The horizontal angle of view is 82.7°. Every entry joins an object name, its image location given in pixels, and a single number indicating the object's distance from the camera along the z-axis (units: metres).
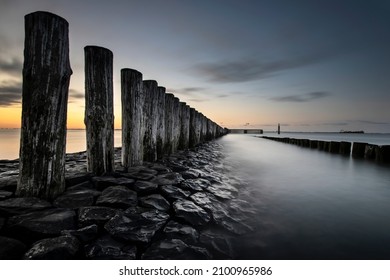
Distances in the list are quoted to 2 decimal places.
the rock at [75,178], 2.33
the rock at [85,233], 1.51
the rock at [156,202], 2.14
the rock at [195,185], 2.88
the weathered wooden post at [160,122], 4.39
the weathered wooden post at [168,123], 5.11
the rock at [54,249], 1.30
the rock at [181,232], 1.69
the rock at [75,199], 1.94
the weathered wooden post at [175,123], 5.67
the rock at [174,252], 1.46
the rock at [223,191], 2.92
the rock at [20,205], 1.68
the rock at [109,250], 1.40
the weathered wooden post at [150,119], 3.84
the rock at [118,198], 2.03
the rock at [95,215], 1.71
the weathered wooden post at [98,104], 2.64
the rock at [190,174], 3.47
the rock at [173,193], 2.45
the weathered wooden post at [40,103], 1.92
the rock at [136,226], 1.60
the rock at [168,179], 2.84
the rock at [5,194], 1.88
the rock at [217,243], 1.58
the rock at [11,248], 1.29
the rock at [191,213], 2.00
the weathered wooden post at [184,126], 6.80
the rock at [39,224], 1.47
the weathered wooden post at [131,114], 3.29
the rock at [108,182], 2.45
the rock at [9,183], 2.05
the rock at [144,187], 2.46
